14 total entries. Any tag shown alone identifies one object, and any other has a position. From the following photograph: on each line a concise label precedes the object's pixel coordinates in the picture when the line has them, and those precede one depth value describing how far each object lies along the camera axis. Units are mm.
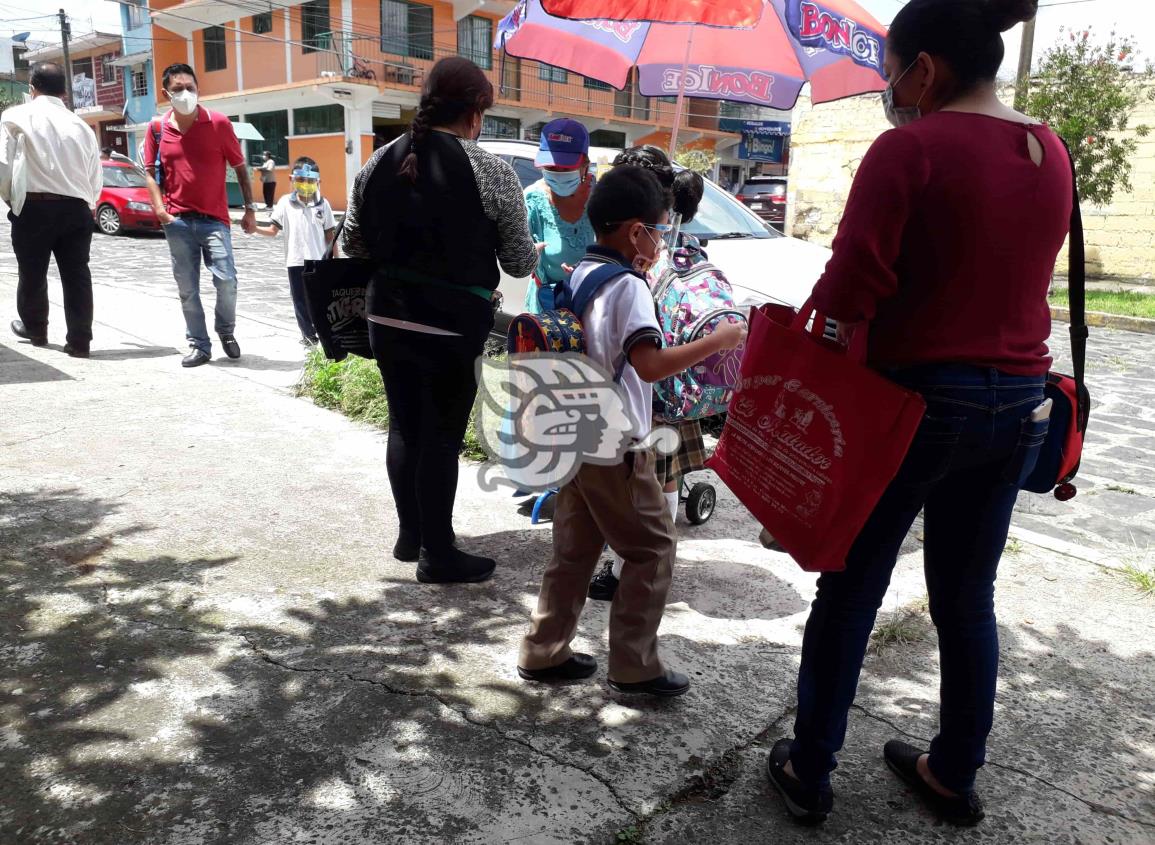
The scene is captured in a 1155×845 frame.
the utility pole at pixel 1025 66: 13625
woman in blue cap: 3984
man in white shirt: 6293
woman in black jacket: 3178
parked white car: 5492
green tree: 13133
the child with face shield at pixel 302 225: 7602
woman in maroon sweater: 1888
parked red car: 18391
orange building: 29750
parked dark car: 25266
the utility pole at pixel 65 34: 35031
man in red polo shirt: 6348
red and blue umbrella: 5422
